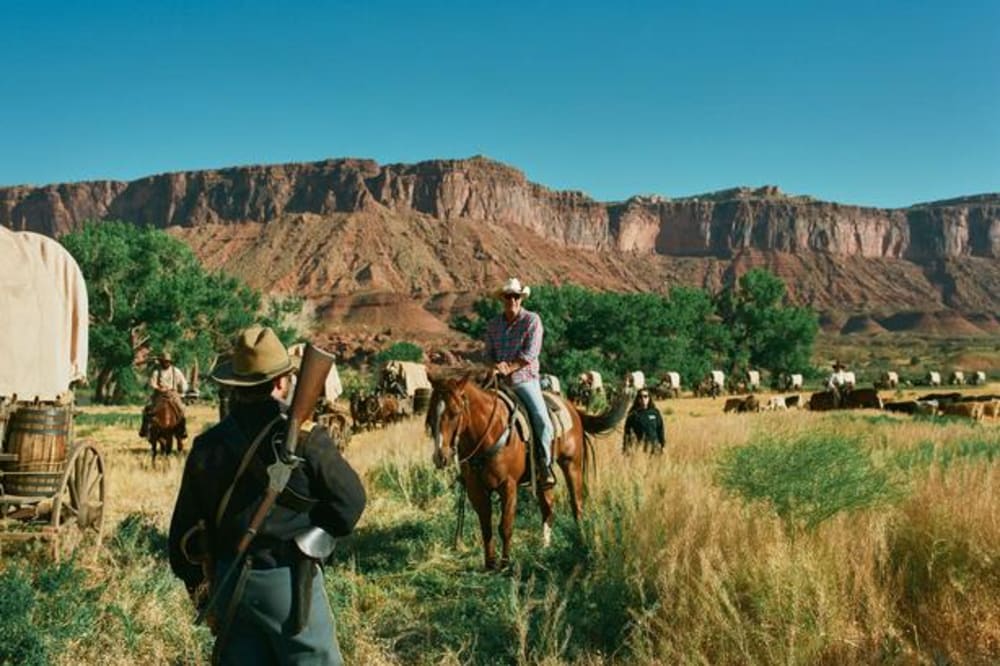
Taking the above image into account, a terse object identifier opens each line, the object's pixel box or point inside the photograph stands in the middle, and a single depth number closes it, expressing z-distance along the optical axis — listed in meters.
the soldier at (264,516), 3.28
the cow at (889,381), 55.84
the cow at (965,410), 24.61
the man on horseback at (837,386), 32.75
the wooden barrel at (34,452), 6.90
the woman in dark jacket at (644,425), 12.04
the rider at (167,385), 16.41
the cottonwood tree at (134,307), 42.47
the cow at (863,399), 32.66
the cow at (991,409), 25.36
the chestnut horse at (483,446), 7.06
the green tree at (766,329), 64.50
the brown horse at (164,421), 16.08
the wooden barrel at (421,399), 25.50
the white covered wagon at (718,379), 54.95
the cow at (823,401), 33.50
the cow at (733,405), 34.38
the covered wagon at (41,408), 6.92
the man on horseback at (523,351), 8.10
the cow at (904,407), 28.44
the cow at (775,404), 32.86
